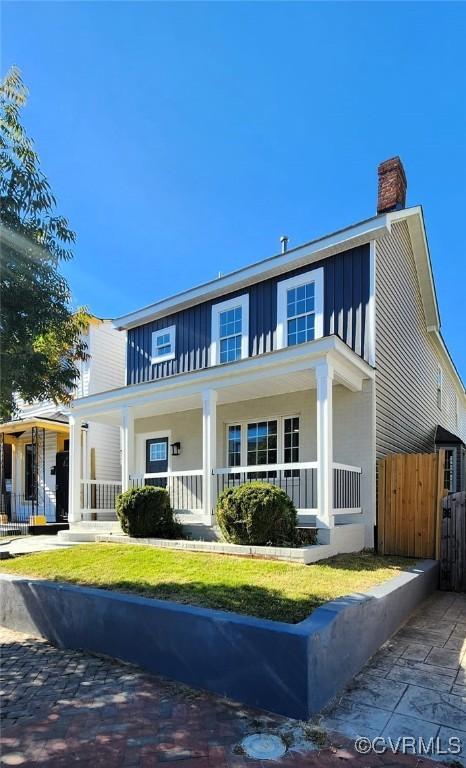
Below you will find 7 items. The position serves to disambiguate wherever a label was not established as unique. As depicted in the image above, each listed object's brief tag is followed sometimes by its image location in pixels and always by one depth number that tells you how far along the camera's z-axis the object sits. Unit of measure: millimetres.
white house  15586
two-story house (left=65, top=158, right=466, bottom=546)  9273
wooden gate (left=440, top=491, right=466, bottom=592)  8031
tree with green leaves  5902
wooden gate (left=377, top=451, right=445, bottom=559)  8484
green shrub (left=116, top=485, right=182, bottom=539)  9398
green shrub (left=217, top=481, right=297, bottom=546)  7656
